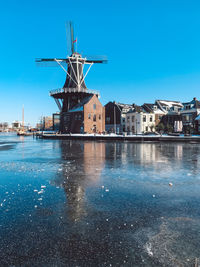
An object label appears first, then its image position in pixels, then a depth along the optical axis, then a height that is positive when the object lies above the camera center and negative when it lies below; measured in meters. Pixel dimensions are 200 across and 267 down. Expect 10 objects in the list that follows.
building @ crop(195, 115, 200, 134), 50.08 +1.35
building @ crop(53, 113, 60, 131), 121.50 +7.37
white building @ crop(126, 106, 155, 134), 61.22 +3.13
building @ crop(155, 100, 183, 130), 62.38 +6.58
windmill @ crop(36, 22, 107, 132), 53.22 +13.34
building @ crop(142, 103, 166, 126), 63.12 +6.55
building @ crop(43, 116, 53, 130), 162.18 +7.25
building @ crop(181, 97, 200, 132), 55.06 +4.83
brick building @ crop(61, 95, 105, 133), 53.75 +3.76
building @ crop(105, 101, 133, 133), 66.94 +5.16
